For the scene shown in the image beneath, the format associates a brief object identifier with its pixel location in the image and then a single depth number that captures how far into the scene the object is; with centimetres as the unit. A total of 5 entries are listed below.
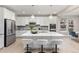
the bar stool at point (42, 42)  244
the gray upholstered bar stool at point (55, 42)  245
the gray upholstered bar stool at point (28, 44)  246
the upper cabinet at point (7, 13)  274
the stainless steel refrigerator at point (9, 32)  283
